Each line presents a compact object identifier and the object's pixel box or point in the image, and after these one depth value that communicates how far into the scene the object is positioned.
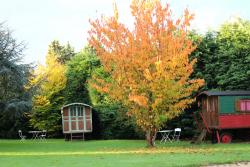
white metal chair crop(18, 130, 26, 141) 40.78
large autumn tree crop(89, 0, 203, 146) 24.09
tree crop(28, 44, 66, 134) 43.78
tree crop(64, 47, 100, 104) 45.66
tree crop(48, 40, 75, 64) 72.38
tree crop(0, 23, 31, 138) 31.48
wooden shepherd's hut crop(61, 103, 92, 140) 39.34
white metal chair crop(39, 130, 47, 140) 42.17
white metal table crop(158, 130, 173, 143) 32.65
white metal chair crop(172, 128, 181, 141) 33.80
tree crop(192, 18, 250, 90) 32.34
